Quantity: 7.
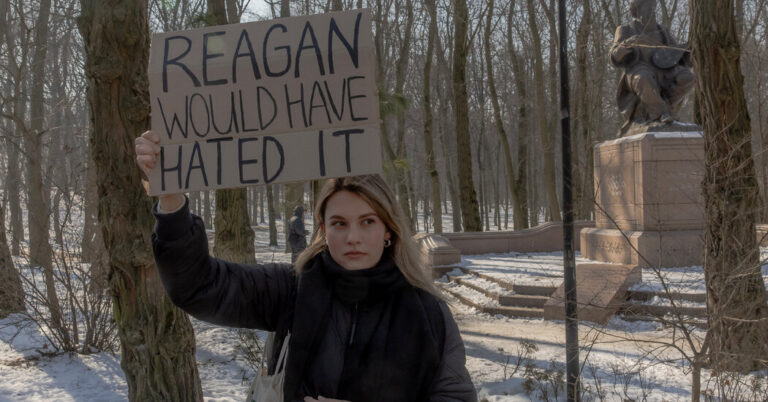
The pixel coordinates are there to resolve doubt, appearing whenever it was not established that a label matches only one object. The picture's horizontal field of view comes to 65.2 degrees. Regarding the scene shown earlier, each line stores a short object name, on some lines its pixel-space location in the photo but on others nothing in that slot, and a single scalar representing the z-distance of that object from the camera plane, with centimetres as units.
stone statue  1149
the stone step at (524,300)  943
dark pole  461
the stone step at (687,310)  762
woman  170
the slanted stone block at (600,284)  823
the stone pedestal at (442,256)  1347
